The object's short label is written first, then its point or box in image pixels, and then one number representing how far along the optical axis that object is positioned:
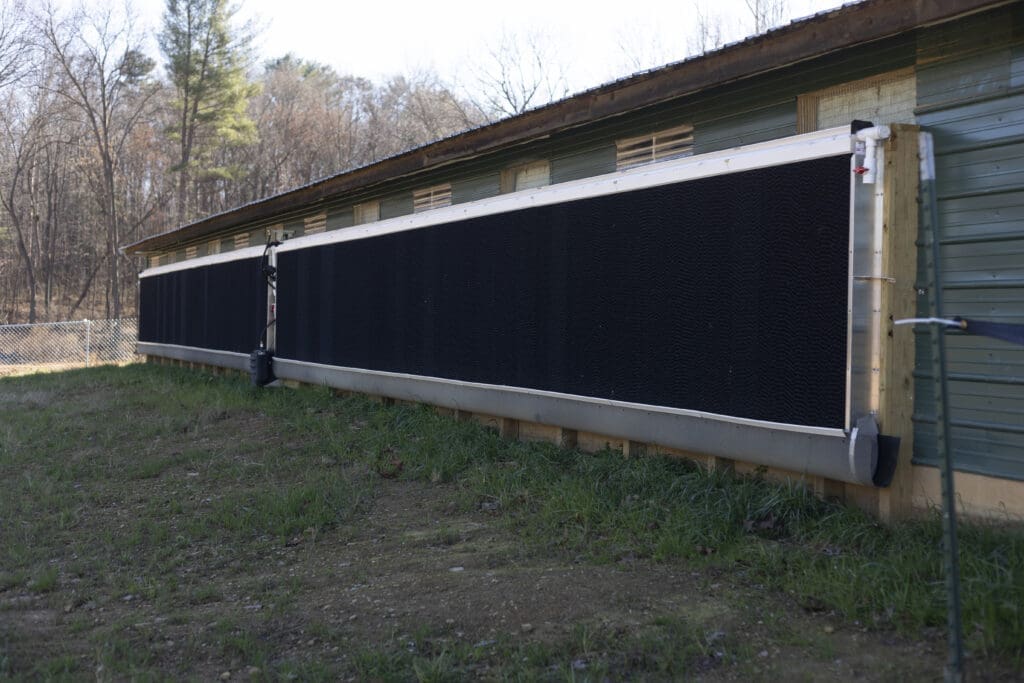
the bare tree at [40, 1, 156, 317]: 34.69
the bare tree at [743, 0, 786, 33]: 22.02
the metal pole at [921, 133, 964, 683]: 2.81
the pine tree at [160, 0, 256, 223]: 34.56
